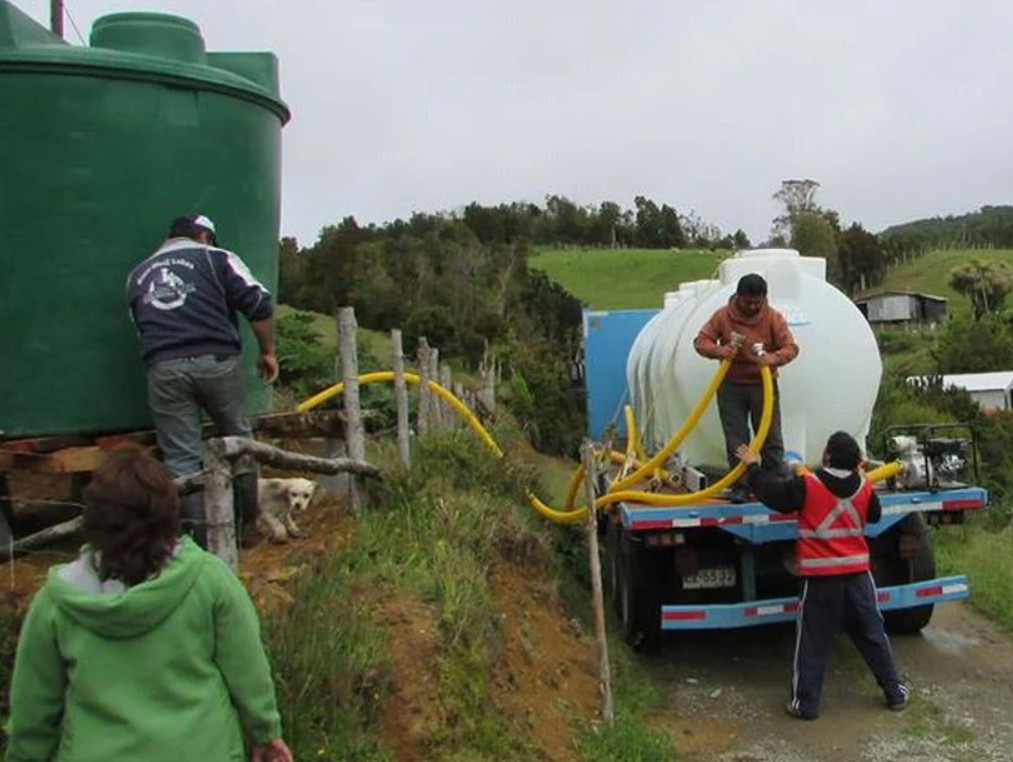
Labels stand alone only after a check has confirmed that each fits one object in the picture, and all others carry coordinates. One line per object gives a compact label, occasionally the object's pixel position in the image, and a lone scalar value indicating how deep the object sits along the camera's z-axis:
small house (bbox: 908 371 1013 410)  43.50
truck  6.88
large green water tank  5.16
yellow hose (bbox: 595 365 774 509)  6.69
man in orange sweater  6.80
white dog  5.91
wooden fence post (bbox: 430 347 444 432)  9.20
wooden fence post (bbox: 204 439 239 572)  3.92
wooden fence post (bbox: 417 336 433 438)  8.84
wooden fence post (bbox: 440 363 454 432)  9.91
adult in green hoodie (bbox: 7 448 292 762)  2.66
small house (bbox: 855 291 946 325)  77.06
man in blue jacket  5.04
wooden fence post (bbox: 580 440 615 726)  5.93
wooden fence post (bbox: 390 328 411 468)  7.28
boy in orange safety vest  6.35
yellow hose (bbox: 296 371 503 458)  8.80
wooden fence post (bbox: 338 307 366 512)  6.58
